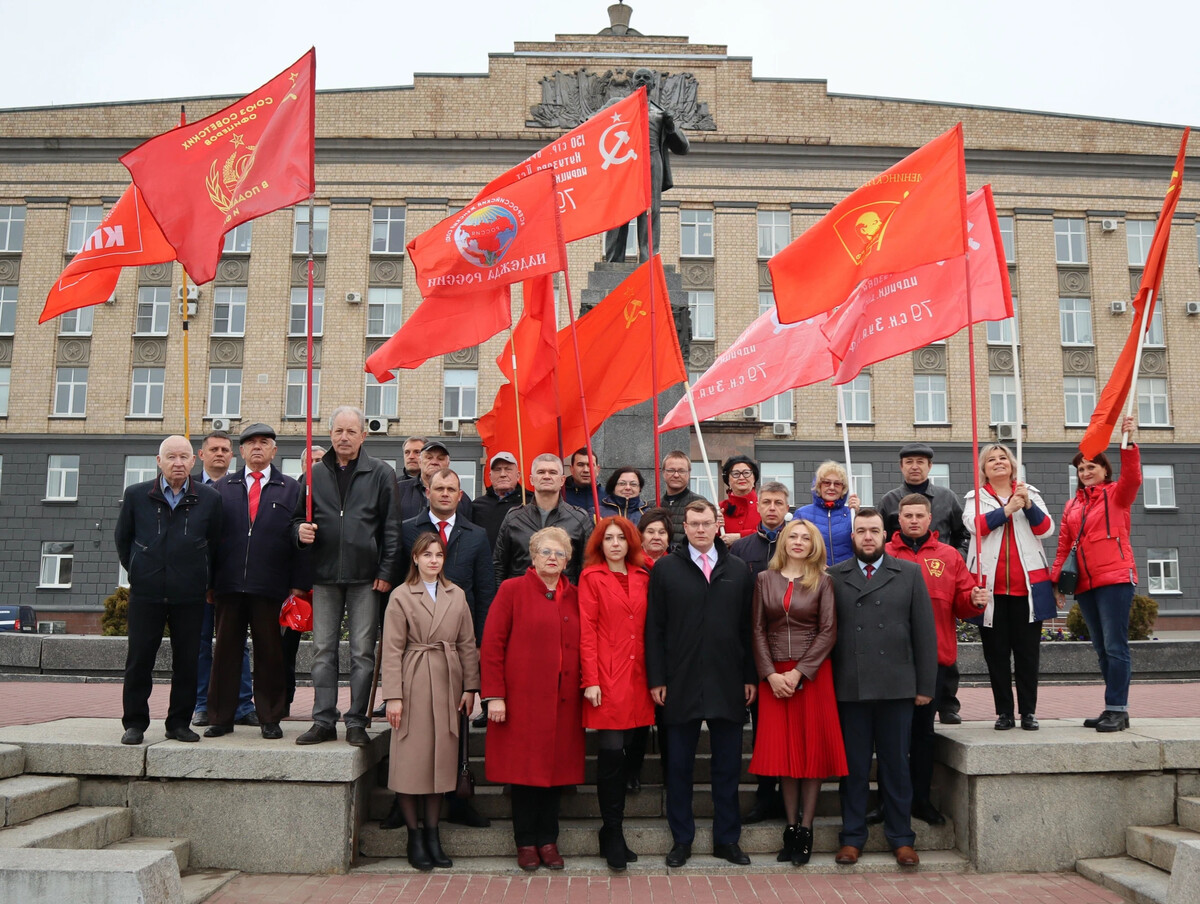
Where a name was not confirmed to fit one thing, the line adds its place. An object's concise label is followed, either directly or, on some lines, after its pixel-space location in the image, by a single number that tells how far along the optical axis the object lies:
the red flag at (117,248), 7.70
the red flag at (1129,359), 6.52
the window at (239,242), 33.53
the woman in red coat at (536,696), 5.58
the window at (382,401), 32.78
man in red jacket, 6.12
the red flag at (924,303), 6.97
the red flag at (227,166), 6.96
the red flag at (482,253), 7.61
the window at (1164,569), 32.47
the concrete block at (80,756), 5.79
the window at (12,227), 34.06
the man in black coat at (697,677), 5.64
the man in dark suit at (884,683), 5.67
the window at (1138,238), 34.09
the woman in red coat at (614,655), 5.62
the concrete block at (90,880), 4.11
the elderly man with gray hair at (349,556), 6.09
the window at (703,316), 33.28
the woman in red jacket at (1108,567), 6.39
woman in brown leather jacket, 5.65
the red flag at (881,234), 6.82
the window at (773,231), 33.88
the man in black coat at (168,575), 6.04
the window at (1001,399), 33.12
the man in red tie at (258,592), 6.31
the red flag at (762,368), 8.25
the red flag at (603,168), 7.95
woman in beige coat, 5.62
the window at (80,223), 34.00
